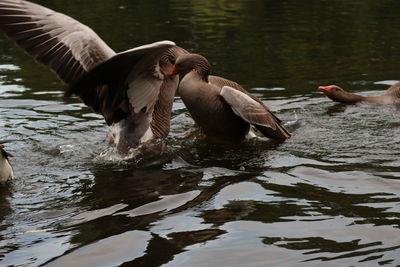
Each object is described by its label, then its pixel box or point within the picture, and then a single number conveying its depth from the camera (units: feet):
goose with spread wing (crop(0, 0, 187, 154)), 37.10
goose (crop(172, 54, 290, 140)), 42.51
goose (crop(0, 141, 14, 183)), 34.41
